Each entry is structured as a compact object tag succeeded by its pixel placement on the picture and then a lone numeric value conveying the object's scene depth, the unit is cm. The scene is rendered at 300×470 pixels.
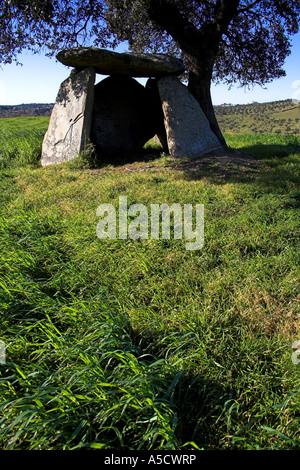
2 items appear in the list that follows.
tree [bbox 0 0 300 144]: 784
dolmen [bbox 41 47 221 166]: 771
